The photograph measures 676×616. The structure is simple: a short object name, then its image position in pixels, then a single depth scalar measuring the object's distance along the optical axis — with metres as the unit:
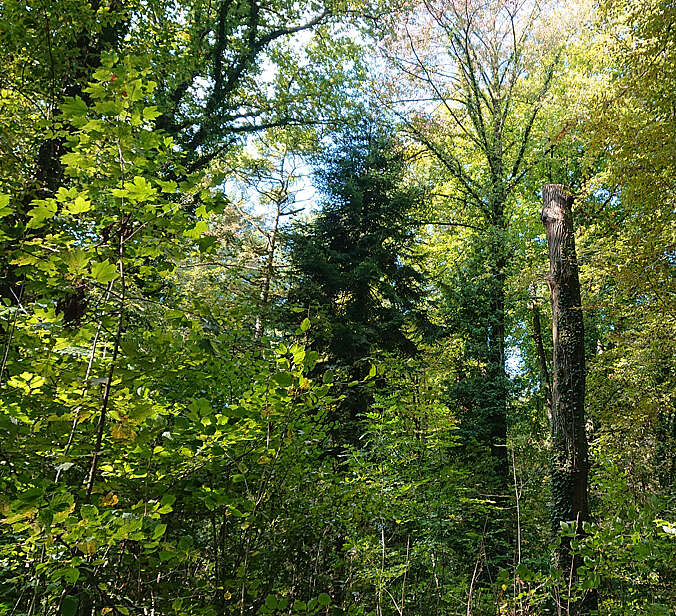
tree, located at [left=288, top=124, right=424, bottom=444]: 9.84
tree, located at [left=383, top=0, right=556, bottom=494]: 12.06
